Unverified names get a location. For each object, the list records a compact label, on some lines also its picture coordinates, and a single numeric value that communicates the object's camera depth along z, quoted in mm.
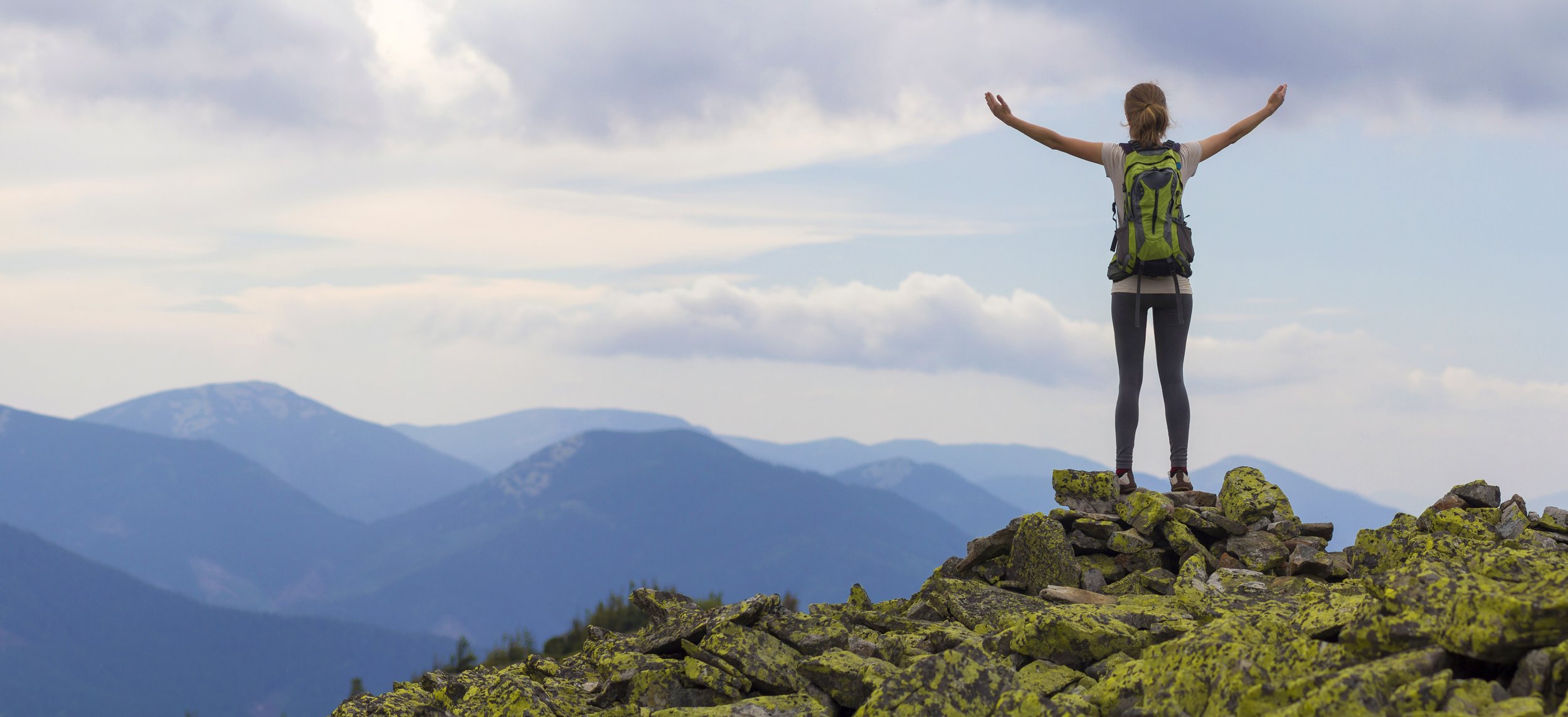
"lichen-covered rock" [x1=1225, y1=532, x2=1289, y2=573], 13562
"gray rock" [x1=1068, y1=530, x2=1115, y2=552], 14289
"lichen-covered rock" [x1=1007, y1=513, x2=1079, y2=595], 13594
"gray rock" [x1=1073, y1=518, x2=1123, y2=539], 14234
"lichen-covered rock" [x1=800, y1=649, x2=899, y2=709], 9969
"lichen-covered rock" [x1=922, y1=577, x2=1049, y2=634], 12383
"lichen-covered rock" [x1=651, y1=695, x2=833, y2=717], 9594
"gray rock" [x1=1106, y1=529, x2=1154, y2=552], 13977
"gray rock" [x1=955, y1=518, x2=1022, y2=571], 14273
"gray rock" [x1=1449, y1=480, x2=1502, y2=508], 14109
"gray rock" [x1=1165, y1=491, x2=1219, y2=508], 15156
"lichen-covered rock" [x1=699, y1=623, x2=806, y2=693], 10359
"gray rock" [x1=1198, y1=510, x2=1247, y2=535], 14234
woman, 13555
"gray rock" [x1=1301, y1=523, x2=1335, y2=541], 14633
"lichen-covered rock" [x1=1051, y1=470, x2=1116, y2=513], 15406
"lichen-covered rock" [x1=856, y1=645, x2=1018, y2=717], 8766
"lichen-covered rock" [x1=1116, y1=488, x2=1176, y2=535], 14141
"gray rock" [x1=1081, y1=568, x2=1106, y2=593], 13406
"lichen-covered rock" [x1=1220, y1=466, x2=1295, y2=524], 14766
